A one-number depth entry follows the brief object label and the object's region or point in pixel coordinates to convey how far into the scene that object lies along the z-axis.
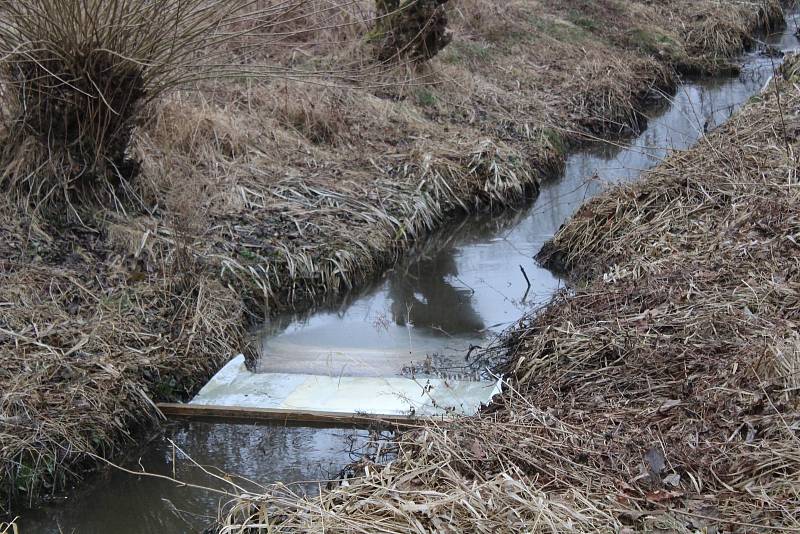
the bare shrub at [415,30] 11.76
